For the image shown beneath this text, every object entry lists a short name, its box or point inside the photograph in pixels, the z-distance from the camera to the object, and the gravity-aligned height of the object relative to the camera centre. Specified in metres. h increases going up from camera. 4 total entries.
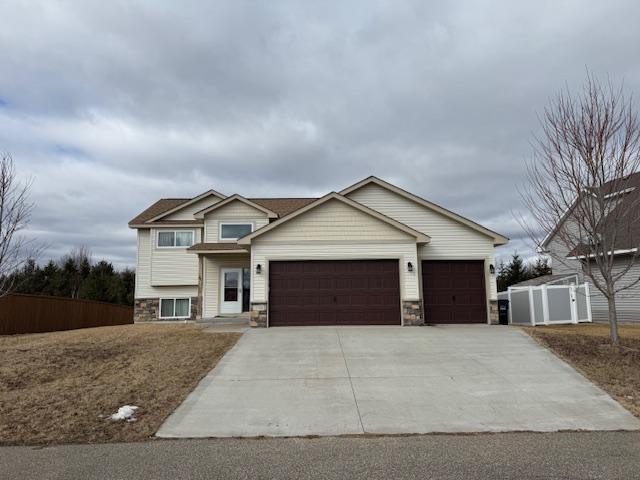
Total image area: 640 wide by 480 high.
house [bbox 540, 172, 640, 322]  10.67 +1.74
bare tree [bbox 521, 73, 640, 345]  10.44 +2.26
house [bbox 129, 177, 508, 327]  15.48 +1.16
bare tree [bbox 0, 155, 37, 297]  12.64 +2.22
